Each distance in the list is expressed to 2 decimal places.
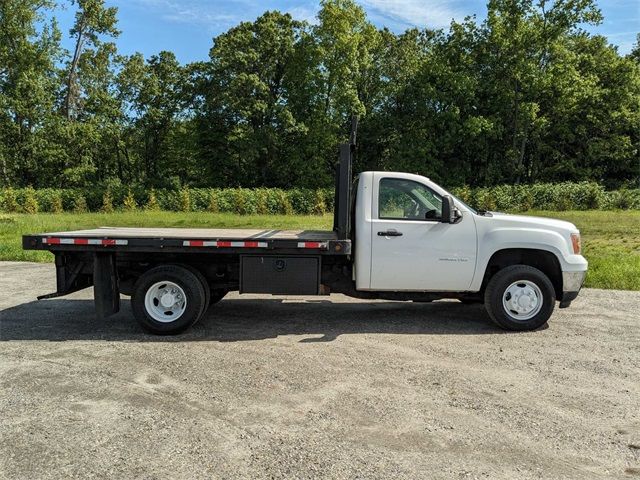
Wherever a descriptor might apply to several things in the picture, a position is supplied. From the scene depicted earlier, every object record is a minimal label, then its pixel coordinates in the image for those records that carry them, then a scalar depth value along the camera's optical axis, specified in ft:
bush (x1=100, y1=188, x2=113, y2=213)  119.65
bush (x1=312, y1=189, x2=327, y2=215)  118.62
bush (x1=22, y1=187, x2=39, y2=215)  113.22
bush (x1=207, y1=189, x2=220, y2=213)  117.39
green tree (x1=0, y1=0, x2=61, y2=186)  145.89
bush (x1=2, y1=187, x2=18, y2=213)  113.39
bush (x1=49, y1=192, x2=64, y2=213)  116.26
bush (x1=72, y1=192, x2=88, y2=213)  117.65
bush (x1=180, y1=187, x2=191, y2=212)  119.65
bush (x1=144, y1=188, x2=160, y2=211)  121.39
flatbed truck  22.11
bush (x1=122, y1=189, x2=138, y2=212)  121.90
